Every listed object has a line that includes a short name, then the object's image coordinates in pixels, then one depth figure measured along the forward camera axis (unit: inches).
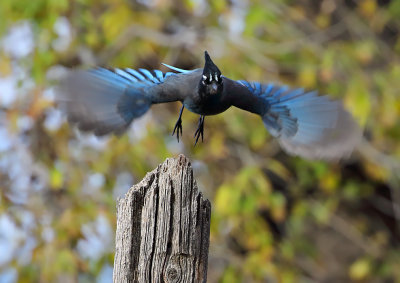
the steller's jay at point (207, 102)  298.3
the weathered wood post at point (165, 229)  292.3
